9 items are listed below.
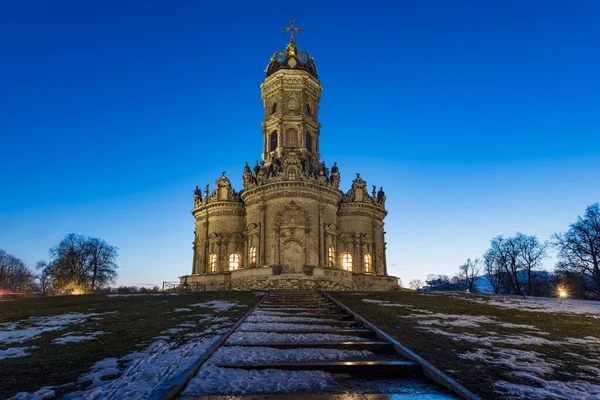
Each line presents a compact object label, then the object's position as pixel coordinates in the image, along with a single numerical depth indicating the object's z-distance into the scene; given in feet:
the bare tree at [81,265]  187.21
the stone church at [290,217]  121.49
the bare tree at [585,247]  136.05
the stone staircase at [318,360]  18.85
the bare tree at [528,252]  191.25
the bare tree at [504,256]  196.44
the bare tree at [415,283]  463.46
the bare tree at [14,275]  302.25
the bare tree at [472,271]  260.09
